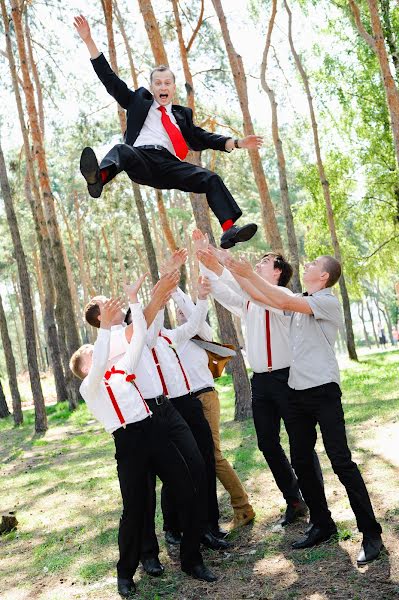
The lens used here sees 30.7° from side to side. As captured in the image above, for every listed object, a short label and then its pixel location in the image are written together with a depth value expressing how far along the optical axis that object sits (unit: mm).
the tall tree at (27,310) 14759
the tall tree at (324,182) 19922
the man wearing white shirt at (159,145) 4602
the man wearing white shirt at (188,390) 5523
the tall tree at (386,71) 10211
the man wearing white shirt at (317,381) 4820
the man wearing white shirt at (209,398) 5961
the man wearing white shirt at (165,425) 4953
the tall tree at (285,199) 18255
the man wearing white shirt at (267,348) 5492
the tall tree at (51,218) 15047
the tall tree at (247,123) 13117
